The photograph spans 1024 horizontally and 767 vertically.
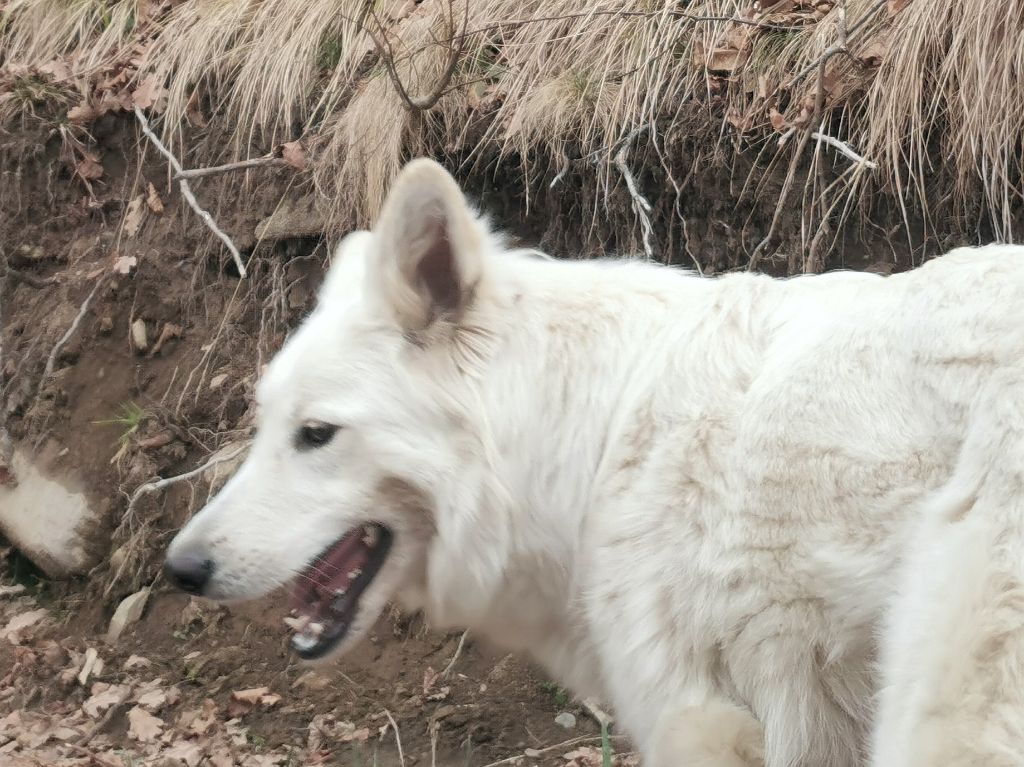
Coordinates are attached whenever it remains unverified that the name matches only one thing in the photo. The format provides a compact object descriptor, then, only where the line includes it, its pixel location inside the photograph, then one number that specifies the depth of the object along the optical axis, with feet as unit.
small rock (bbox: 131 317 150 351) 19.67
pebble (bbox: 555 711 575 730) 13.66
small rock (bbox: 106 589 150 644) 16.89
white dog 5.72
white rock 18.30
